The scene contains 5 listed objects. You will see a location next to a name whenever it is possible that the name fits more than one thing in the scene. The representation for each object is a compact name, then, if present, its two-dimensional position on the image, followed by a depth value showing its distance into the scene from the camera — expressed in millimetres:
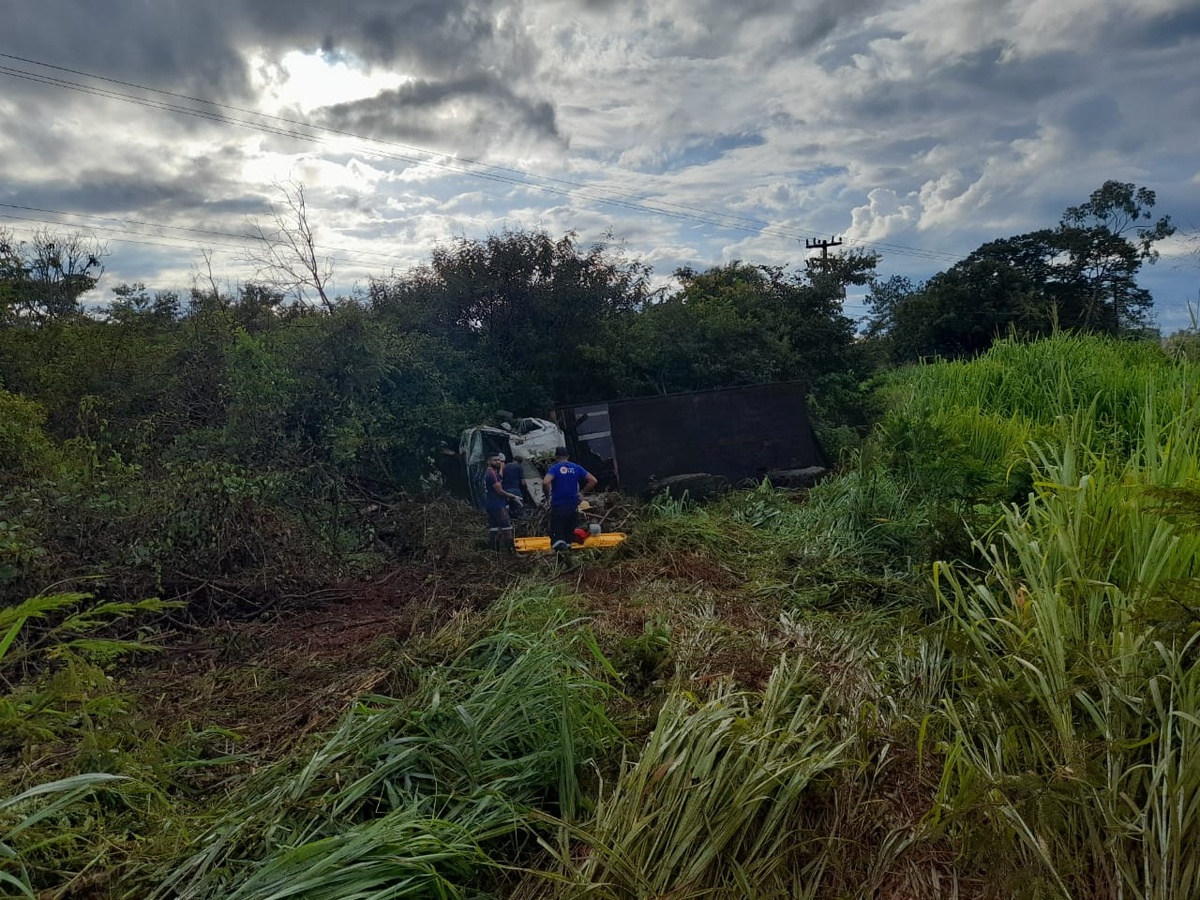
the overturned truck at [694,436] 10391
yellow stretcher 6871
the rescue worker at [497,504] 7715
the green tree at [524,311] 13680
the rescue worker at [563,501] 7520
